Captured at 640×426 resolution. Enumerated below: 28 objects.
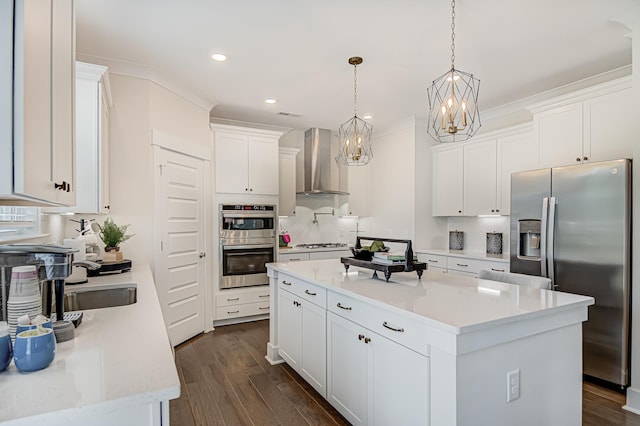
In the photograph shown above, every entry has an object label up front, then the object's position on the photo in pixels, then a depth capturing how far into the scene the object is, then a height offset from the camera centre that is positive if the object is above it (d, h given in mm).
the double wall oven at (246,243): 4387 -423
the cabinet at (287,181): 5195 +423
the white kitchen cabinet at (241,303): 4375 -1181
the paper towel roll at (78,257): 2433 -338
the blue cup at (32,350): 997 -402
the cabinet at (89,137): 2194 +462
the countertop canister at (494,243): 4441 -399
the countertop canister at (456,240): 4949 -406
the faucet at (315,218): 5844 -137
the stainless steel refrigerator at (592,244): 2682 -268
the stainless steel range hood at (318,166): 5371 +670
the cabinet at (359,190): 5848 +335
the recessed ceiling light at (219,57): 3047 +1328
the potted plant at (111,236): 2918 -224
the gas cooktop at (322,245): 5465 -547
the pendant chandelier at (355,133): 3402 +1247
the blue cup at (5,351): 1011 -411
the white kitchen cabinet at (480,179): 4301 +399
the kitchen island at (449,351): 1501 -684
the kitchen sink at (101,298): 2160 -564
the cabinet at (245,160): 4453 +646
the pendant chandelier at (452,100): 2262 +1308
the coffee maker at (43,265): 1295 -208
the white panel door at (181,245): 3549 -376
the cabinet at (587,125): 2906 +760
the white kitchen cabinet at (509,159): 3959 +599
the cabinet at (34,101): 768 +268
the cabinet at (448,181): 4715 +402
